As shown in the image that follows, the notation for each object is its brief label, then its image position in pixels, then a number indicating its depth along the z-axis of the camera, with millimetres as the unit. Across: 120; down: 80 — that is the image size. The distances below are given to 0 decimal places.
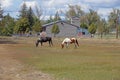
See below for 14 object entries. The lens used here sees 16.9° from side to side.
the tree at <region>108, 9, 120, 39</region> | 139012
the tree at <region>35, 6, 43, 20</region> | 162838
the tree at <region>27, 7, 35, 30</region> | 139662
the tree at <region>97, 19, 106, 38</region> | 134875
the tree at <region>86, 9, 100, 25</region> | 167038
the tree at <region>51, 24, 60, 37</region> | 132125
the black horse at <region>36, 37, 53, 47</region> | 56662
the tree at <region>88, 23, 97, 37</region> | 132325
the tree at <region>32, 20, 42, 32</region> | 127850
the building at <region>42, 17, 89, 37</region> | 144750
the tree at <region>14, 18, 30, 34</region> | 125688
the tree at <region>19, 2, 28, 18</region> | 141850
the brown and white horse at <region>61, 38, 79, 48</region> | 52744
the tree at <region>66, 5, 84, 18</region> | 183162
